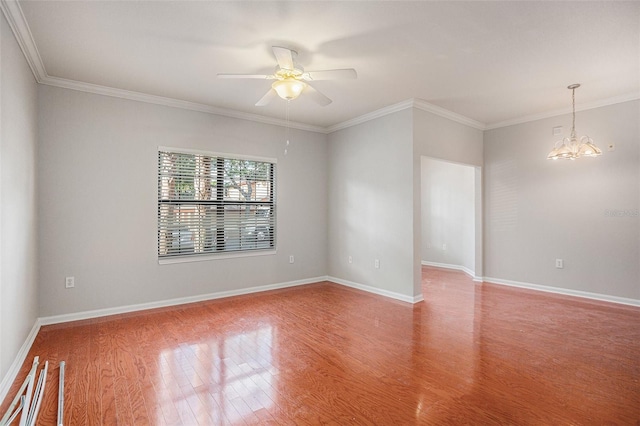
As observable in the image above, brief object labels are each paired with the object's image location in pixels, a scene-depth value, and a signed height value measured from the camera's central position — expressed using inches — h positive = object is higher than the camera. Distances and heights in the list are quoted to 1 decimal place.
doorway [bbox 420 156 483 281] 256.8 -1.1
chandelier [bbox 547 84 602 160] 154.5 +32.6
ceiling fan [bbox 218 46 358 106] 106.8 +48.5
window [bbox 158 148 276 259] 170.2 +6.5
